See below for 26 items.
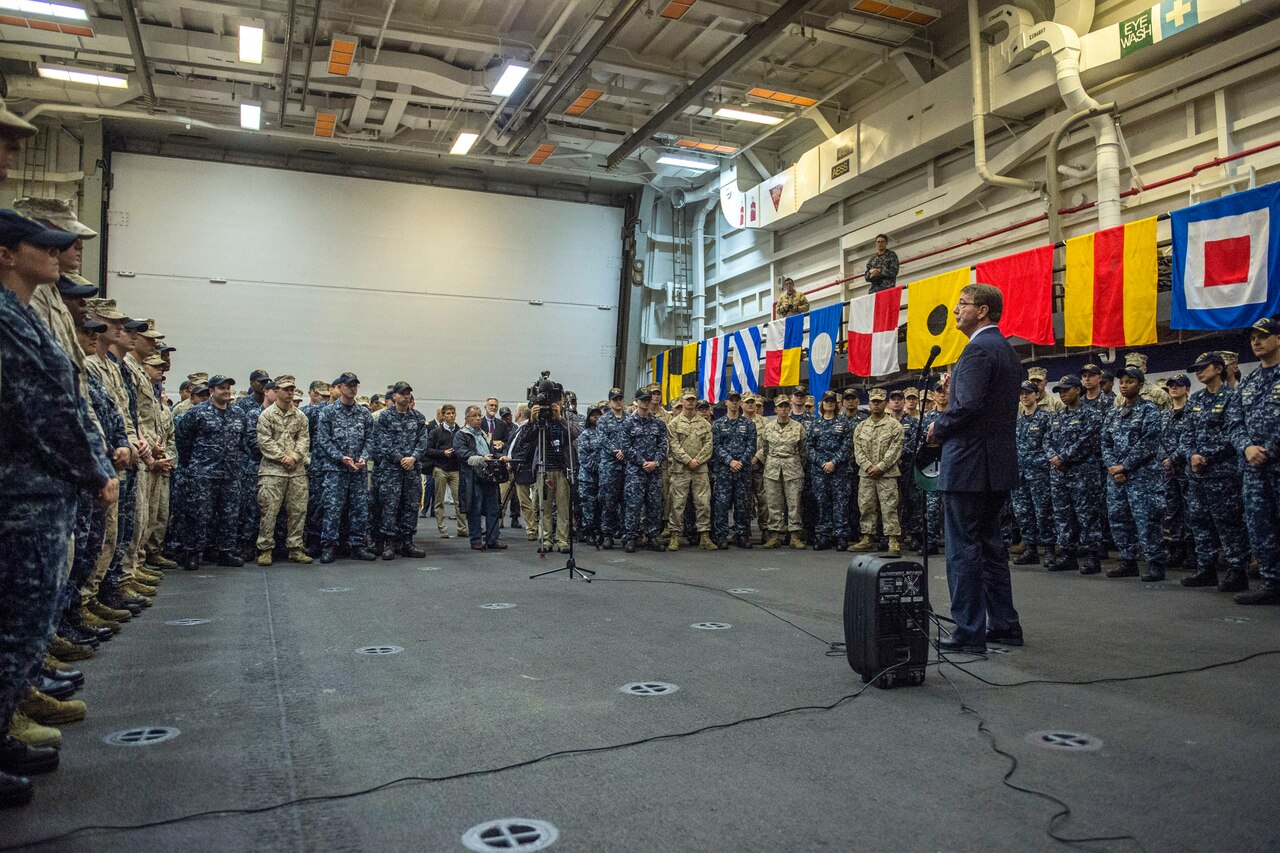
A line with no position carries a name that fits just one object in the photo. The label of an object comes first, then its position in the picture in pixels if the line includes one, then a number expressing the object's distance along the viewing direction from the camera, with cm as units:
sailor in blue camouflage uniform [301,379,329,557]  754
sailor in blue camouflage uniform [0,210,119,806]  205
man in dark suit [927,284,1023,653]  353
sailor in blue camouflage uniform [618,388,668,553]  834
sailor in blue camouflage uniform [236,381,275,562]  713
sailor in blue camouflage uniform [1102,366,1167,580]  618
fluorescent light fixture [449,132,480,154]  1314
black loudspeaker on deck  301
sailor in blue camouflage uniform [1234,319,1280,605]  489
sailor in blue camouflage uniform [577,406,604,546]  903
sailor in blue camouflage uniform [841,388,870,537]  863
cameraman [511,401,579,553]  675
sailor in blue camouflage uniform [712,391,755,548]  892
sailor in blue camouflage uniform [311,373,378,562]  712
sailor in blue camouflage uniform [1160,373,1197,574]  618
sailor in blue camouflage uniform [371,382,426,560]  747
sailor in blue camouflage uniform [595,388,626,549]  854
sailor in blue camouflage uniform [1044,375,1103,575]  669
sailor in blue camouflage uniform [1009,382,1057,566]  730
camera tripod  603
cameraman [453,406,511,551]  737
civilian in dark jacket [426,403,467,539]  808
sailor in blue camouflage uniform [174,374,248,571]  662
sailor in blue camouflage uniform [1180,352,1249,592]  536
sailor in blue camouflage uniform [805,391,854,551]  848
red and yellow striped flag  752
